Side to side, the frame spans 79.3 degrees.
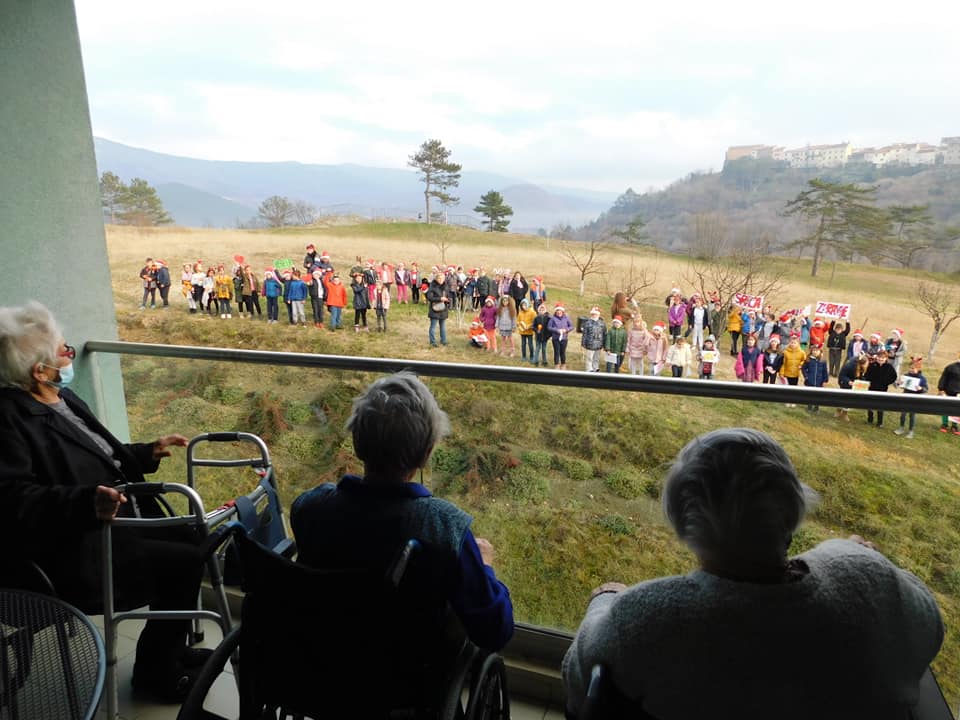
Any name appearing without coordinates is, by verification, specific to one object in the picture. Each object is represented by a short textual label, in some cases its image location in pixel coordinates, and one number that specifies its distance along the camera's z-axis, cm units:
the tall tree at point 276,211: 2988
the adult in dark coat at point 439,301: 1750
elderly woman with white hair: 111
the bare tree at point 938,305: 1997
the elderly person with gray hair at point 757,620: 57
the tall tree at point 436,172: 2736
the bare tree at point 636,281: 2334
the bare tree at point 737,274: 2256
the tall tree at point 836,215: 2209
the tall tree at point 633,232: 2598
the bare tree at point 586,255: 2488
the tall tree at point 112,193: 2286
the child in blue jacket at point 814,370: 1423
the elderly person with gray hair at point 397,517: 82
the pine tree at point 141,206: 2441
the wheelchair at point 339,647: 74
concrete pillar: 204
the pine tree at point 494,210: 2725
